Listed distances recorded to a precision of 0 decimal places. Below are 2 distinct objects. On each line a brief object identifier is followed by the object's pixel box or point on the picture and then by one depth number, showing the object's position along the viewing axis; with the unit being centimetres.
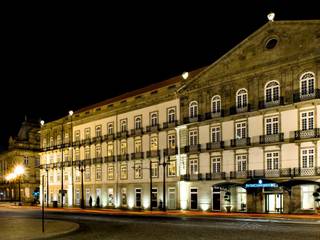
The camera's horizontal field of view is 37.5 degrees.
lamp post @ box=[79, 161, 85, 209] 7224
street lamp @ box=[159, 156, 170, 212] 5100
